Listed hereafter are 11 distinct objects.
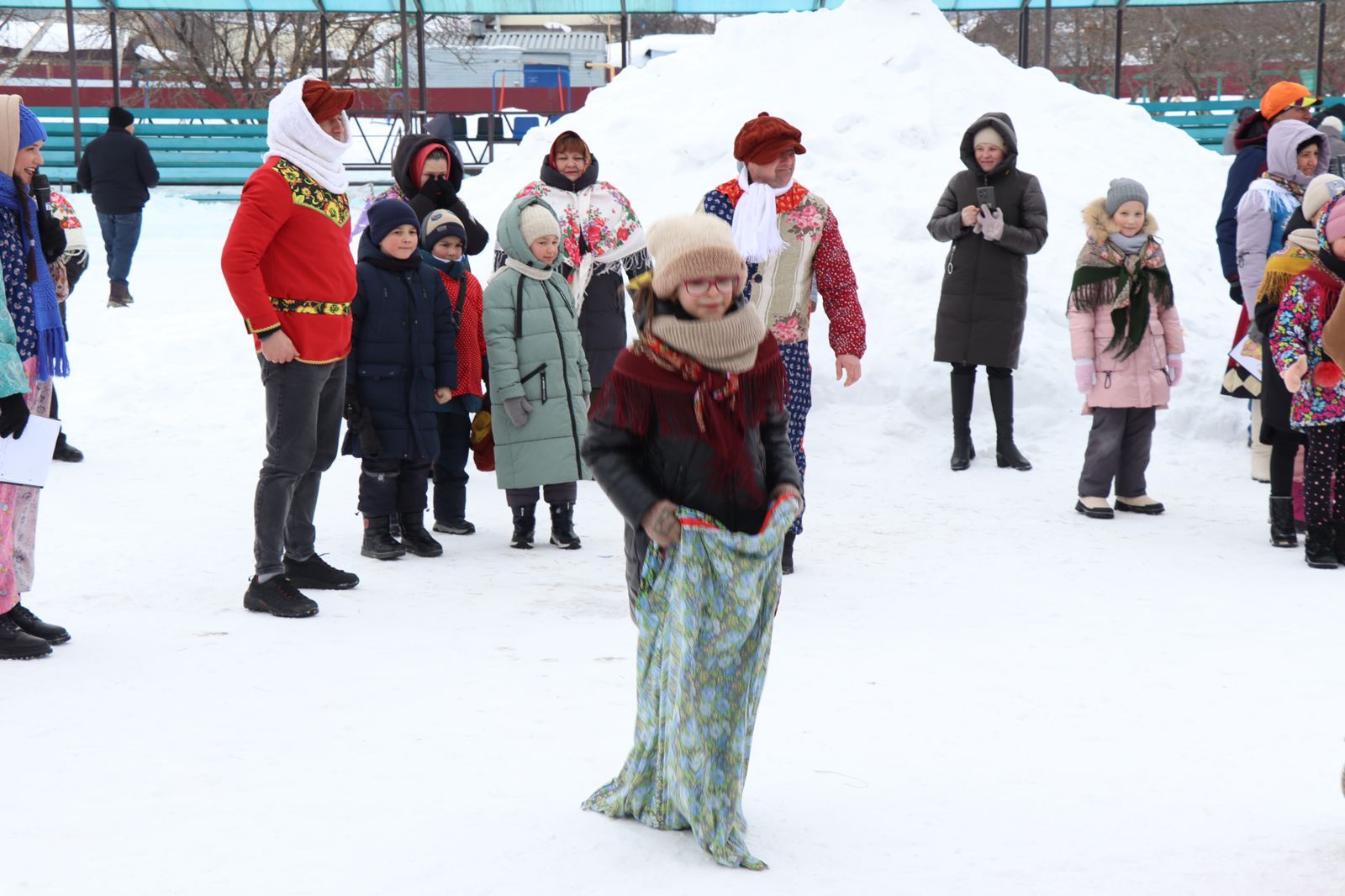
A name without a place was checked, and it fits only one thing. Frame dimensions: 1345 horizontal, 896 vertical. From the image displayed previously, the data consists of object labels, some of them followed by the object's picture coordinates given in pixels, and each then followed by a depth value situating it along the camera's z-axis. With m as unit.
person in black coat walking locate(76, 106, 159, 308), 13.38
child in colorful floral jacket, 6.02
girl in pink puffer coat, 7.21
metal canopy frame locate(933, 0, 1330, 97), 16.19
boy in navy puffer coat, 6.18
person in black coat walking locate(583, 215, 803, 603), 3.13
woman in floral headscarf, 7.35
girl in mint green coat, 6.50
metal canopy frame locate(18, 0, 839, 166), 16.67
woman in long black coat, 8.25
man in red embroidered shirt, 5.01
